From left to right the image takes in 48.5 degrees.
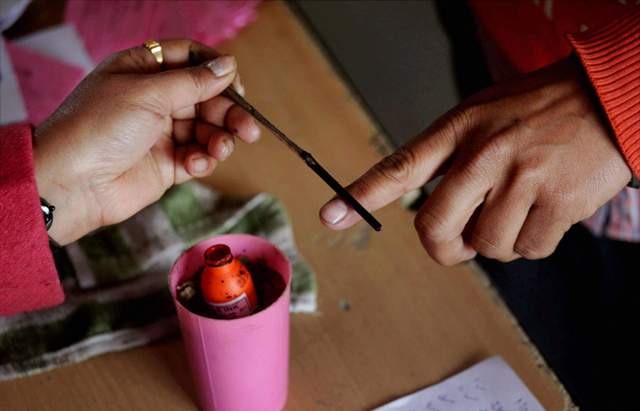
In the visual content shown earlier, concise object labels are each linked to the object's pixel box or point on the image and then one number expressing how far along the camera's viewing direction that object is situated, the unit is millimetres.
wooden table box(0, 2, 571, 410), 721
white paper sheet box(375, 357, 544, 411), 712
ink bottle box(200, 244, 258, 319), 615
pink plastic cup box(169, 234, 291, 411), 603
